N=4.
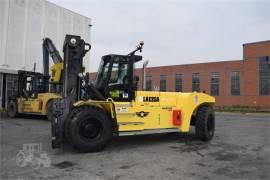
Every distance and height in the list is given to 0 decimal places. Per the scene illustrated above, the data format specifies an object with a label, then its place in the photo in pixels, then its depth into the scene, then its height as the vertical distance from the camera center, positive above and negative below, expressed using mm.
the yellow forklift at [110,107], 5013 -376
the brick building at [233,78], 31146 +2493
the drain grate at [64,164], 4144 -1432
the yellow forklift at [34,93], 11518 -37
